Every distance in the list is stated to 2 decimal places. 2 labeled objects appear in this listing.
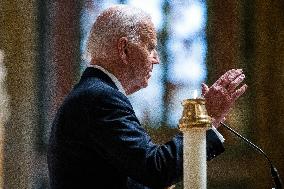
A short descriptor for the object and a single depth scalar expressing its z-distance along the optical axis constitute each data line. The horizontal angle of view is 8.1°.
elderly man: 5.29
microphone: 5.40
